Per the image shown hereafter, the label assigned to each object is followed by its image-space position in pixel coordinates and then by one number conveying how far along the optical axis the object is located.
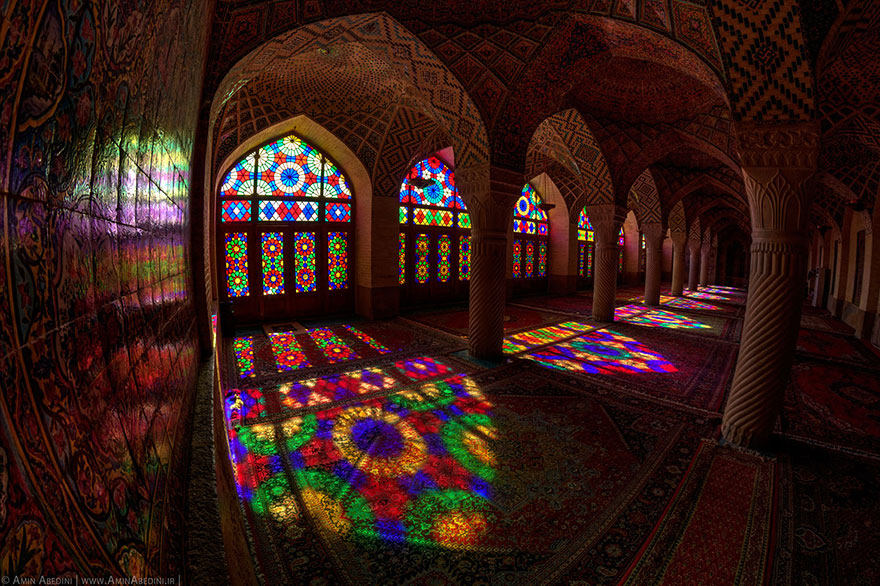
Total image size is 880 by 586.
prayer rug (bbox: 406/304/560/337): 7.44
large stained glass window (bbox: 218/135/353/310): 7.43
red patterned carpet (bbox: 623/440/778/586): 1.81
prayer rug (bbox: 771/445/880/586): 1.85
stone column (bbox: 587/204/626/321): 7.88
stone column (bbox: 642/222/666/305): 10.11
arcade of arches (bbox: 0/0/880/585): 0.55
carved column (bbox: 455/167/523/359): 5.18
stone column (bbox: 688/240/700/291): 14.93
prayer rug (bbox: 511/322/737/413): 4.22
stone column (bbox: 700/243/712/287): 16.70
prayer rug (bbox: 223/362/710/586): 1.87
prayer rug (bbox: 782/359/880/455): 3.21
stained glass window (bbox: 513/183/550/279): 12.55
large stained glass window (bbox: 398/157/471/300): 9.62
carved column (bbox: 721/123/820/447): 2.97
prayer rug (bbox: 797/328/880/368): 5.74
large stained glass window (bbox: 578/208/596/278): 14.80
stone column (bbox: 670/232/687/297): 12.35
